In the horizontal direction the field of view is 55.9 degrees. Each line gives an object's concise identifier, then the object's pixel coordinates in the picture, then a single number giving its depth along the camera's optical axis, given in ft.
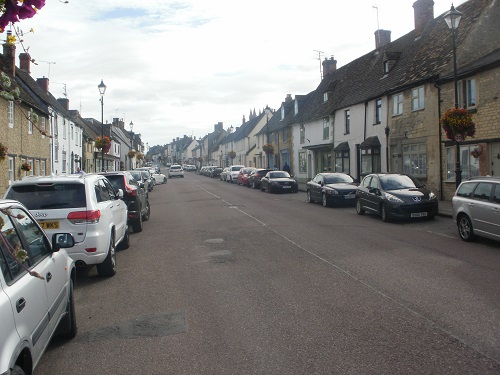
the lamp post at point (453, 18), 49.96
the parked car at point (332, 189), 67.97
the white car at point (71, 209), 24.66
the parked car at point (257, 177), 119.47
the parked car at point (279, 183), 100.01
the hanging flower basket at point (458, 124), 51.13
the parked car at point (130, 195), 43.52
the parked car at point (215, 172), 220.47
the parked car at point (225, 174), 172.82
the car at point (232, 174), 161.68
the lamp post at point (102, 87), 87.76
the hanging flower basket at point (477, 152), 61.00
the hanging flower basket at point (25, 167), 80.99
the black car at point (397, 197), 48.96
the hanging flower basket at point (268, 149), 158.61
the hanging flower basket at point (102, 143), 100.48
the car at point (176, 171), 220.02
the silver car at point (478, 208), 33.76
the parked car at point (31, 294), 9.97
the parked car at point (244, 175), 135.46
